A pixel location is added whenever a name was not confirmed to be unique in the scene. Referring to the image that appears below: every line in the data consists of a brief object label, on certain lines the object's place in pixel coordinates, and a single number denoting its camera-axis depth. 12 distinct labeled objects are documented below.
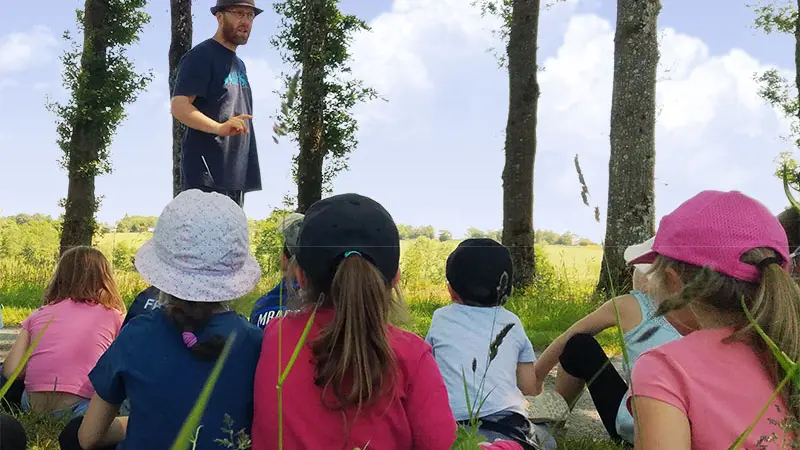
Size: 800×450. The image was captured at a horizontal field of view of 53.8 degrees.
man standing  4.03
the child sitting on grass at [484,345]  2.73
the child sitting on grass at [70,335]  3.33
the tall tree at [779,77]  18.22
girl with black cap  1.76
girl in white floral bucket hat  1.93
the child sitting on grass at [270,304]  3.10
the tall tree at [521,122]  10.47
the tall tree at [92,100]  14.75
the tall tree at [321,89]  12.63
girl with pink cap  1.51
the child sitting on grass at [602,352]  2.85
